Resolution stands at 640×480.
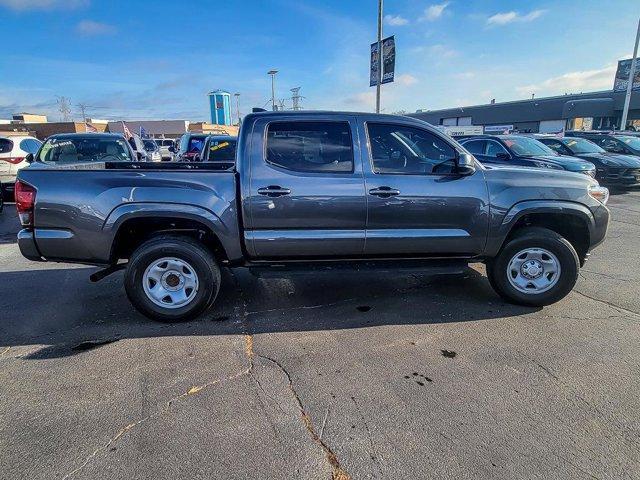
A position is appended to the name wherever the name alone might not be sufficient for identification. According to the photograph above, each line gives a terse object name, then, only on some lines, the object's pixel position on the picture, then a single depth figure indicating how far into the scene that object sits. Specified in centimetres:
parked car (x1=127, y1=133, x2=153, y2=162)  1096
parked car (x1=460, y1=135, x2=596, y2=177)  997
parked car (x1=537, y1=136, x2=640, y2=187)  1241
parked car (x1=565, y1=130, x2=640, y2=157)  1502
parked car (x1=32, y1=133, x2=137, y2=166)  894
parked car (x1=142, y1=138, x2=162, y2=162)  1580
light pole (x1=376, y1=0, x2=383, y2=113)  1552
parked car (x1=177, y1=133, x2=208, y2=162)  1295
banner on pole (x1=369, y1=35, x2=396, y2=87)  1551
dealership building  3806
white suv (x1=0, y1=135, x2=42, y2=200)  1018
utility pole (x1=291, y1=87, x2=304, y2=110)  2905
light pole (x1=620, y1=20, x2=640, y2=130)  2316
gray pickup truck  362
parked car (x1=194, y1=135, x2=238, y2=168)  982
